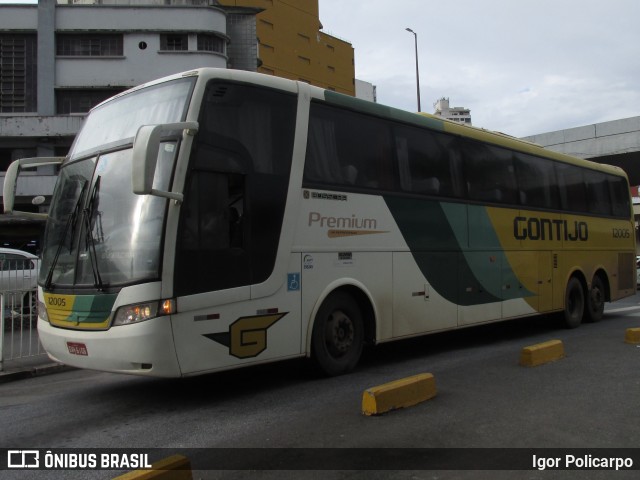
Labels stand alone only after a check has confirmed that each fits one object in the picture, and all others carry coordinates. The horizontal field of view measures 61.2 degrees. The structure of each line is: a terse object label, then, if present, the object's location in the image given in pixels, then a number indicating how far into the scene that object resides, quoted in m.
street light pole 26.52
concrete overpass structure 25.44
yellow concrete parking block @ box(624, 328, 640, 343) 9.03
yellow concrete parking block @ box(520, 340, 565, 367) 7.29
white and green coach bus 5.15
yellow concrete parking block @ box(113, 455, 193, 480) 3.34
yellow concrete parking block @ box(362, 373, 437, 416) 5.05
